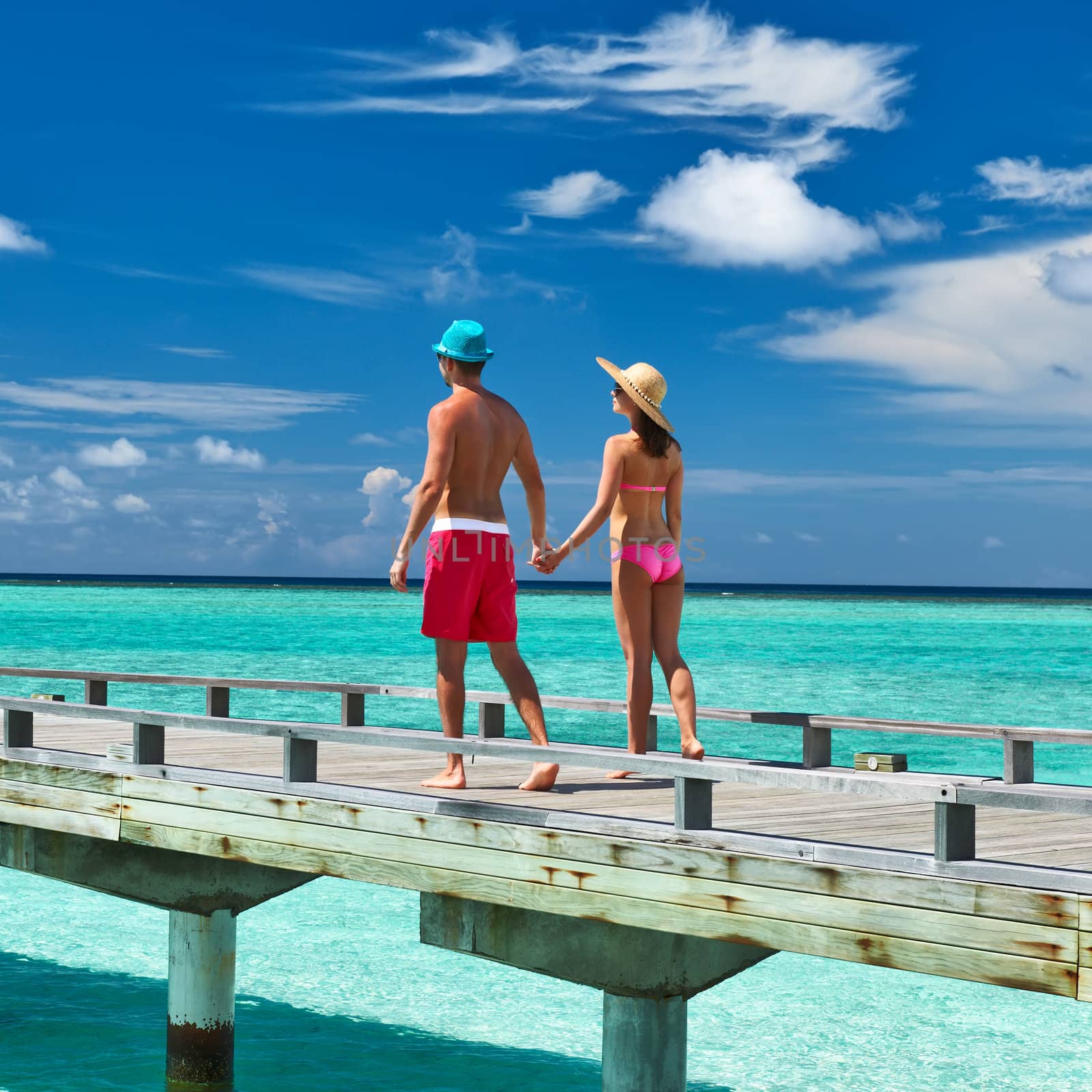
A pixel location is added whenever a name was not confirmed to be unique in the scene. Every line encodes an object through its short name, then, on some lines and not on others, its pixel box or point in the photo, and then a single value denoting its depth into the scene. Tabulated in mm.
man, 6688
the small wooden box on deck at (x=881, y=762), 7969
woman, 7336
